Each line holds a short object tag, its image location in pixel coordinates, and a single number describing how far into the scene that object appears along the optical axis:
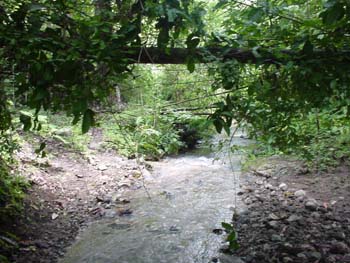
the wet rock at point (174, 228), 4.59
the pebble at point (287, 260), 3.45
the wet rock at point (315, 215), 4.32
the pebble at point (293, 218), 4.33
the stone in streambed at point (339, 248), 3.44
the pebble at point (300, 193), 5.07
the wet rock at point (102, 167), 7.11
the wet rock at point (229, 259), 3.70
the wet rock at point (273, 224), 4.21
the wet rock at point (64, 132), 8.01
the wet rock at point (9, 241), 3.64
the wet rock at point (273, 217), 4.43
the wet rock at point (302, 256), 3.44
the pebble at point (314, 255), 3.42
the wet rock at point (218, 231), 4.43
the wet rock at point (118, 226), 4.78
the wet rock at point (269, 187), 5.73
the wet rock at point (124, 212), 5.24
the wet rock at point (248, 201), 5.30
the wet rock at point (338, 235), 3.70
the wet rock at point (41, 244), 4.01
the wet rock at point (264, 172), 6.40
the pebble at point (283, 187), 5.51
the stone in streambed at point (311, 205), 4.56
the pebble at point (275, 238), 3.89
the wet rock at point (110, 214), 5.19
